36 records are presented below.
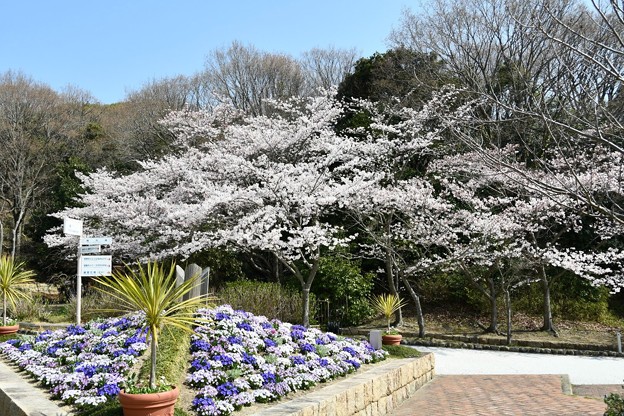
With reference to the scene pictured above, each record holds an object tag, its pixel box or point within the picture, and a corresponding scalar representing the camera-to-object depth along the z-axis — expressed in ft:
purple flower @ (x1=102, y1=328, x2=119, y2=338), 22.67
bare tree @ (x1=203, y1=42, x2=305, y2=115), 86.63
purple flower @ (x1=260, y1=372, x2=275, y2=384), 18.98
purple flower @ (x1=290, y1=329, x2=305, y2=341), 25.16
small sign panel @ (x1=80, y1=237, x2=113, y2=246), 30.99
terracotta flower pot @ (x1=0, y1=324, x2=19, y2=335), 32.50
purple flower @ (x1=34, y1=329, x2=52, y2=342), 26.20
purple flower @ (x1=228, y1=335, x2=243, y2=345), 21.64
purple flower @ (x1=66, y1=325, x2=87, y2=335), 25.14
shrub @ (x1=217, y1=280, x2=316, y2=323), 41.96
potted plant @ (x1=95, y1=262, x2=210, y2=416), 13.78
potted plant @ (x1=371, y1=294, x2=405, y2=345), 32.73
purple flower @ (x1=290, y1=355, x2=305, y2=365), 21.65
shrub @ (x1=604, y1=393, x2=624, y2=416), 14.95
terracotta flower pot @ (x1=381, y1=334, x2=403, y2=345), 32.68
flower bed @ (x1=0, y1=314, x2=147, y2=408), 17.38
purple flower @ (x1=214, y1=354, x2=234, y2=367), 19.60
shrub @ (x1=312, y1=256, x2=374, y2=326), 47.19
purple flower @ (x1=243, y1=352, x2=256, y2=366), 20.21
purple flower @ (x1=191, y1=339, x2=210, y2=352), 20.80
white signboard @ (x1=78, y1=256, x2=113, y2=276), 30.40
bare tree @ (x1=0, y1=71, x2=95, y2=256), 82.84
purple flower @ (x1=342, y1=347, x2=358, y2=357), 25.44
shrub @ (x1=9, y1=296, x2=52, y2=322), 42.83
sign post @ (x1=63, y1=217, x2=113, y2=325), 30.04
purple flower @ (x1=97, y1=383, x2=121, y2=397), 16.62
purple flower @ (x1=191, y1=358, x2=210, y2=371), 19.06
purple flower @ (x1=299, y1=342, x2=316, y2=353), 23.81
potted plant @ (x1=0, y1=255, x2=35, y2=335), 32.73
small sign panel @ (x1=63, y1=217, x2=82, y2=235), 29.15
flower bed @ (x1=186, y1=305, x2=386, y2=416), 17.52
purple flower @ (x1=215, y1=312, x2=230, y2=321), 24.13
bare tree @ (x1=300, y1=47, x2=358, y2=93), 88.33
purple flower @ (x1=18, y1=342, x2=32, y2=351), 24.98
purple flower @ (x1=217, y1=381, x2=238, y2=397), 17.11
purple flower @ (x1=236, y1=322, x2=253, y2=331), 23.80
